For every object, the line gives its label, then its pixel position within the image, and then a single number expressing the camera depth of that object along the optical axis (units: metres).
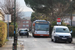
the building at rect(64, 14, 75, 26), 38.82
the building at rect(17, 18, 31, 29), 134.88
